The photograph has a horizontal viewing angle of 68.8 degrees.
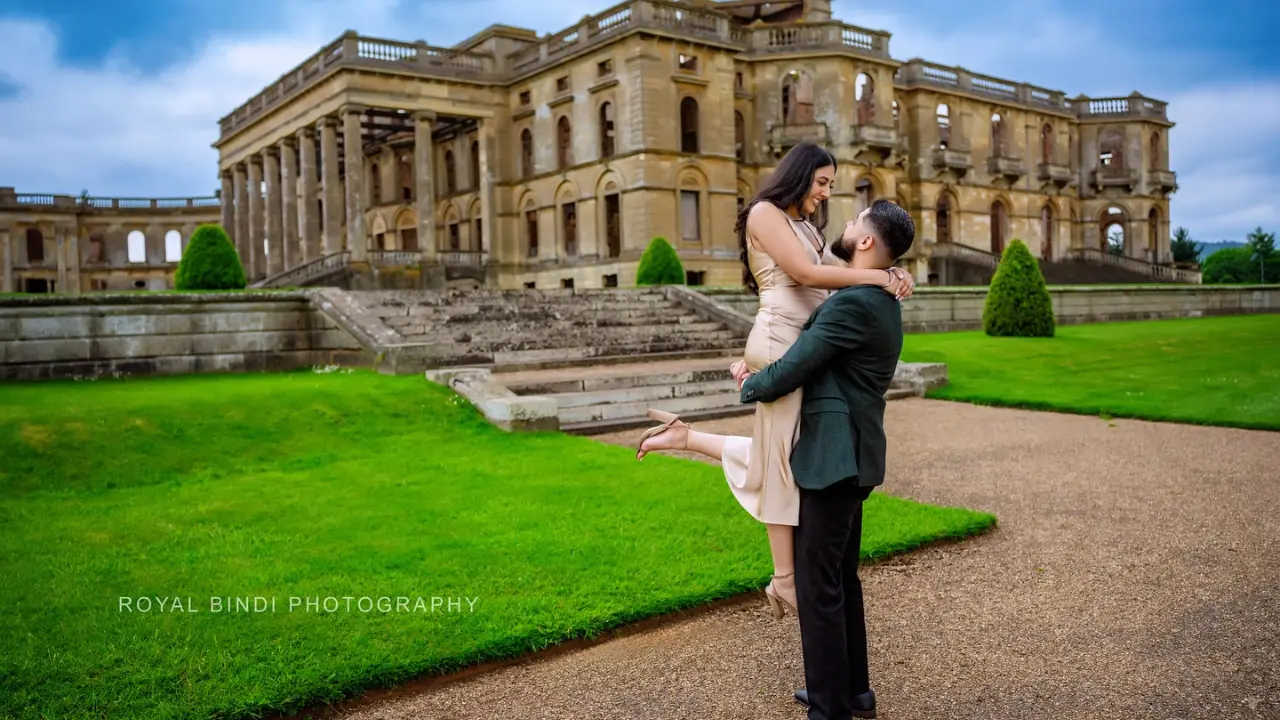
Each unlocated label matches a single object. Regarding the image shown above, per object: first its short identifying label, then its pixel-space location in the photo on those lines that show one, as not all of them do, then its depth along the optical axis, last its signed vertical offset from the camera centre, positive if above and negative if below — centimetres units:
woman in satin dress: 365 +11
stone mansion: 3478 +773
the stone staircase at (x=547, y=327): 1519 +8
